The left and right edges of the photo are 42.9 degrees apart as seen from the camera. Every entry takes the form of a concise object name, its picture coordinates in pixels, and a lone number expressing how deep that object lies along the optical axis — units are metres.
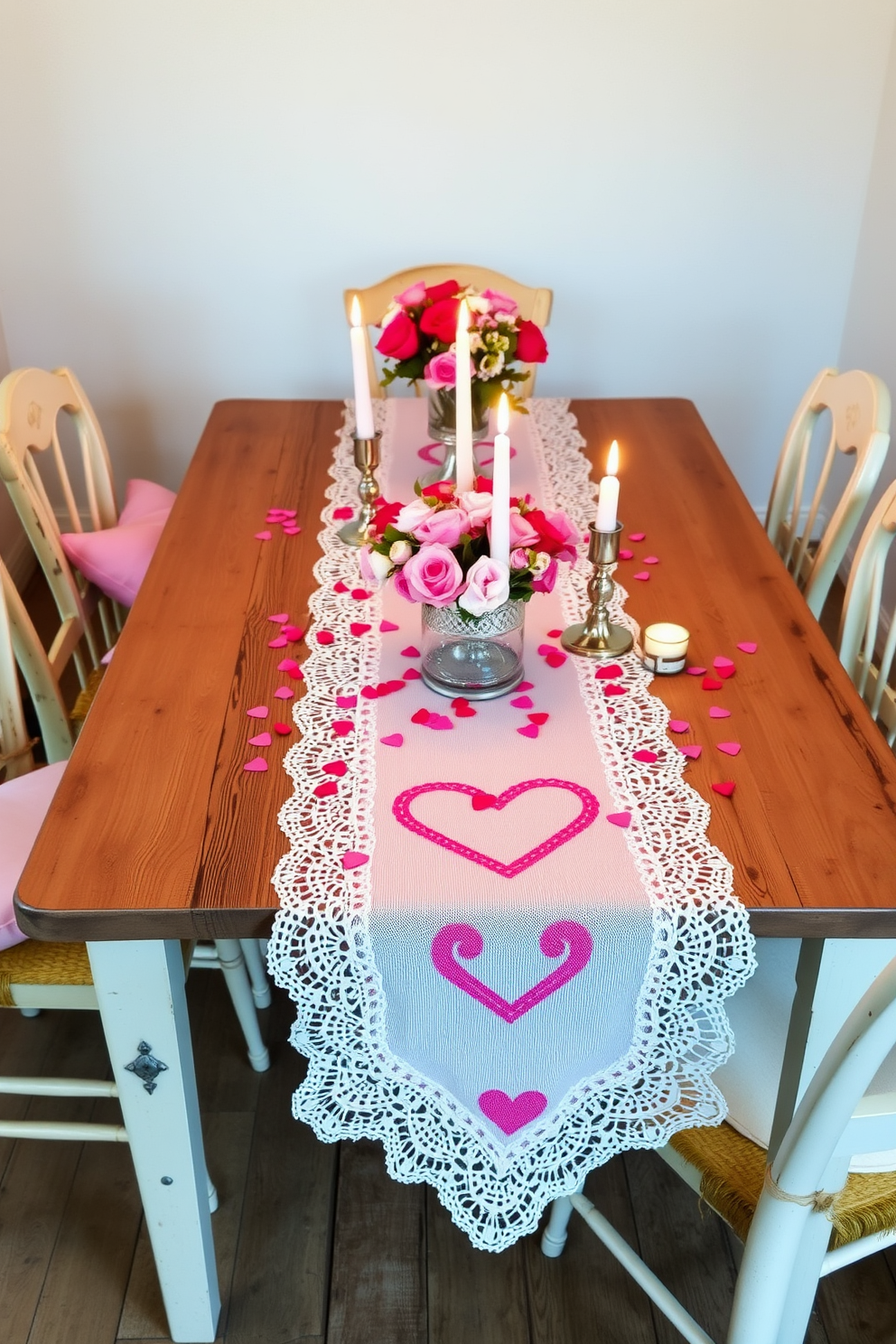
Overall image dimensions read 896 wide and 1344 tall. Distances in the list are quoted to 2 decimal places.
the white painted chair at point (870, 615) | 1.54
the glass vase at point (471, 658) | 1.31
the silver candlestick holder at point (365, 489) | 1.65
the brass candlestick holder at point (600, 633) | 1.42
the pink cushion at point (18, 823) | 1.34
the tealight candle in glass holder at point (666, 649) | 1.38
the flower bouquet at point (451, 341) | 1.73
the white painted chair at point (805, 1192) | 0.88
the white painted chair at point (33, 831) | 1.34
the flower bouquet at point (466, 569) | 1.23
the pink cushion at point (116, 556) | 1.88
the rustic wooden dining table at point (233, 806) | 1.04
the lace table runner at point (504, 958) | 1.03
